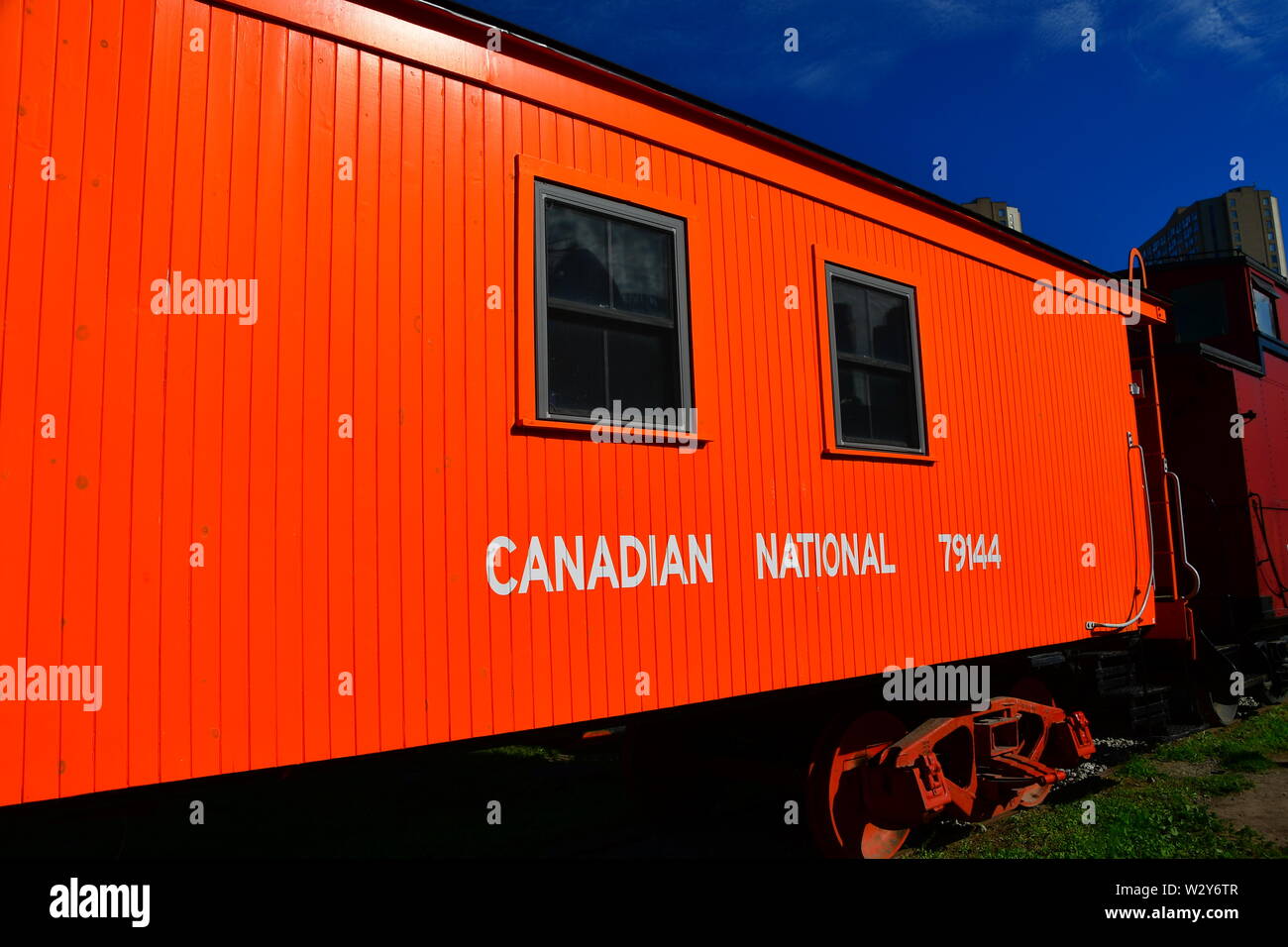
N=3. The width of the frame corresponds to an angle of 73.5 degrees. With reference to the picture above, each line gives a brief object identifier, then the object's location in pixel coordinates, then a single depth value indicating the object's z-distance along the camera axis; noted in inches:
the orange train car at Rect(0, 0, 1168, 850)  103.0
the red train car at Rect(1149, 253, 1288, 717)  341.7
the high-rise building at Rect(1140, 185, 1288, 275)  997.4
